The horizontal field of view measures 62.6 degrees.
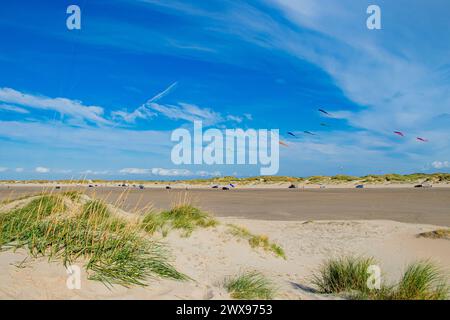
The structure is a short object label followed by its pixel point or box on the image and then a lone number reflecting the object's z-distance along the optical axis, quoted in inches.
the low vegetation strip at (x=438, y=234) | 443.5
